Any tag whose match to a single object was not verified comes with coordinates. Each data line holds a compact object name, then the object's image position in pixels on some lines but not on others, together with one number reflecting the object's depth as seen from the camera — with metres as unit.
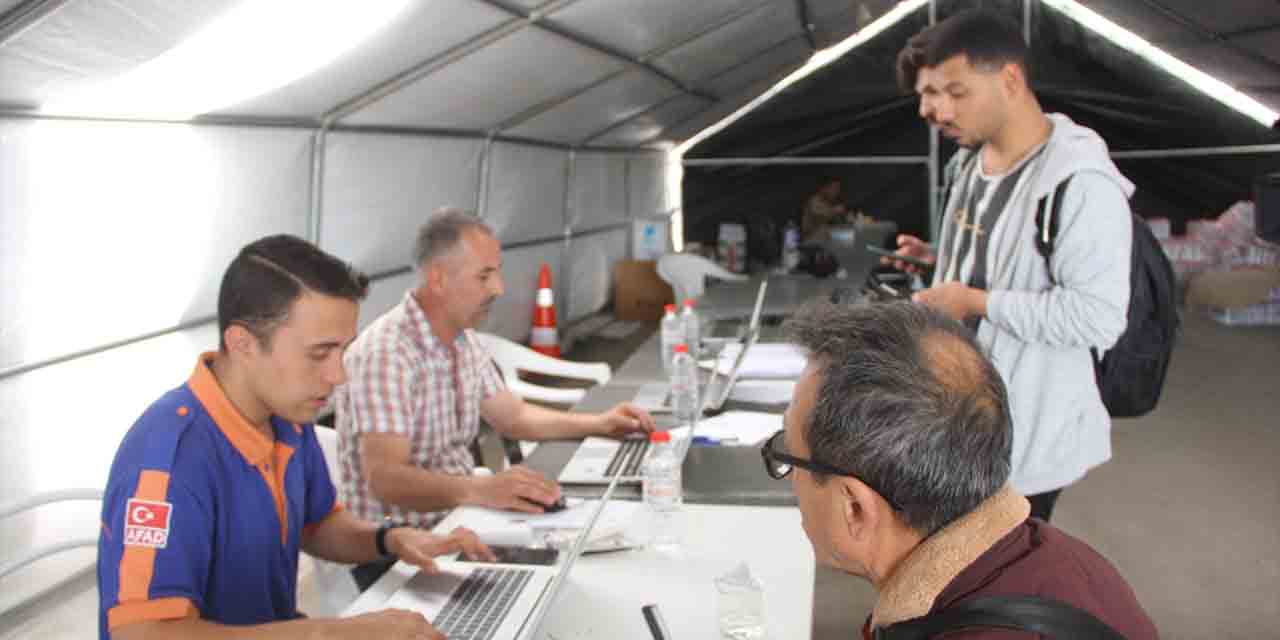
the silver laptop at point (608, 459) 2.56
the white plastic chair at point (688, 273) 7.84
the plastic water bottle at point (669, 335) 3.94
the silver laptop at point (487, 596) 1.70
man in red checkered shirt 2.41
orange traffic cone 7.21
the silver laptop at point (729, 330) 4.09
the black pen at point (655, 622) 1.55
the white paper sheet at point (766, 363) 3.63
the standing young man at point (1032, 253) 2.18
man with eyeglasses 1.12
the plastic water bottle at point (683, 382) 3.20
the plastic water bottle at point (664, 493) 2.23
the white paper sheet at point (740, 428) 2.87
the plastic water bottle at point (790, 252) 8.12
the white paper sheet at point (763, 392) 3.34
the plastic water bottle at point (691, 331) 4.01
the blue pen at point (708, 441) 2.86
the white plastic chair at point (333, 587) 2.41
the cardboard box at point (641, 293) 9.11
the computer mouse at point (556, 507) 2.31
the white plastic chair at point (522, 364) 4.47
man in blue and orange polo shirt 1.55
